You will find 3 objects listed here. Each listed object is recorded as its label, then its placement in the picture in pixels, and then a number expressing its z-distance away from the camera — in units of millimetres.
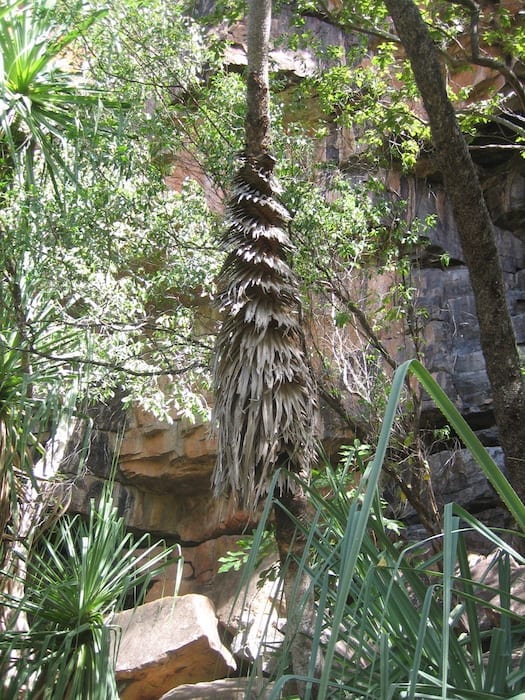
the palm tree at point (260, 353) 4129
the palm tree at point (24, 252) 4605
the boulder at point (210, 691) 5820
